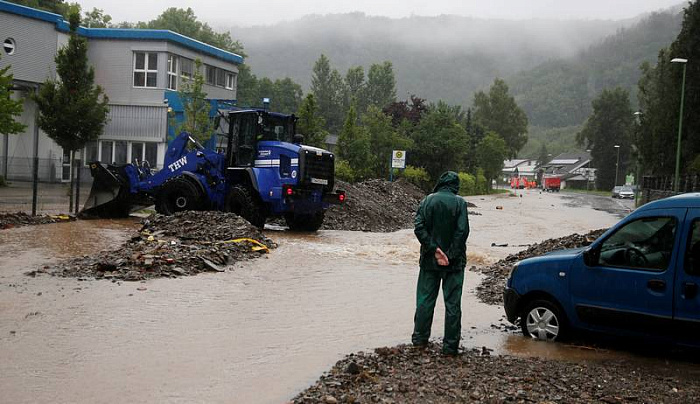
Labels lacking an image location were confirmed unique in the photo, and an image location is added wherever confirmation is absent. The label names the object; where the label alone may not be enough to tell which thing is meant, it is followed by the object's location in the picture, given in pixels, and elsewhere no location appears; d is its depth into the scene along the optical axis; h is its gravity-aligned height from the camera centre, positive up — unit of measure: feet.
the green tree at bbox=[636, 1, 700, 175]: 156.56 +15.25
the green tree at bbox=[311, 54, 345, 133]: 386.93 +38.36
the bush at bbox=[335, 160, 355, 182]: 140.36 -2.55
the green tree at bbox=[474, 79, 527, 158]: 434.71 +31.93
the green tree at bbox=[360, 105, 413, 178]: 163.94 +4.43
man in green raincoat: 24.98 -2.93
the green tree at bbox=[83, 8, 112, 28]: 250.98 +43.78
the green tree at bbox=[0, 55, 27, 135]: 67.67 +2.74
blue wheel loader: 68.23 -2.72
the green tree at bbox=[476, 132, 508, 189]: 275.59 +4.90
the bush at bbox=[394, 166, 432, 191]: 161.87 -2.88
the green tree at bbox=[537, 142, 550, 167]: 609.42 +13.24
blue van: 23.93 -3.76
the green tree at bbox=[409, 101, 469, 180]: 182.50 +5.63
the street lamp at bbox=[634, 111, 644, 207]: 194.18 +0.22
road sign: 143.02 +0.64
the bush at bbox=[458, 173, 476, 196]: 221.66 -5.46
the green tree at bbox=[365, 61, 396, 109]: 416.46 +44.20
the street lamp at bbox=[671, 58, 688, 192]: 131.64 +2.84
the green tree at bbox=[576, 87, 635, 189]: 382.83 +22.90
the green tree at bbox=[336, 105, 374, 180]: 146.30 +2.33
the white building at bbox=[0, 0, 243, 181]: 130.72 +10.66
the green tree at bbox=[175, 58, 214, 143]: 102.47 +5.09
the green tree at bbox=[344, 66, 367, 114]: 416.09 +43.20
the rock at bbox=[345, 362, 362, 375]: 21.99 -6.40
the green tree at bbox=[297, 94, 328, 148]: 130.93 +5.70
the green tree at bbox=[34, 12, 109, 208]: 98.99 +5.33
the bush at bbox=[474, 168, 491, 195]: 255.11 -5.39
